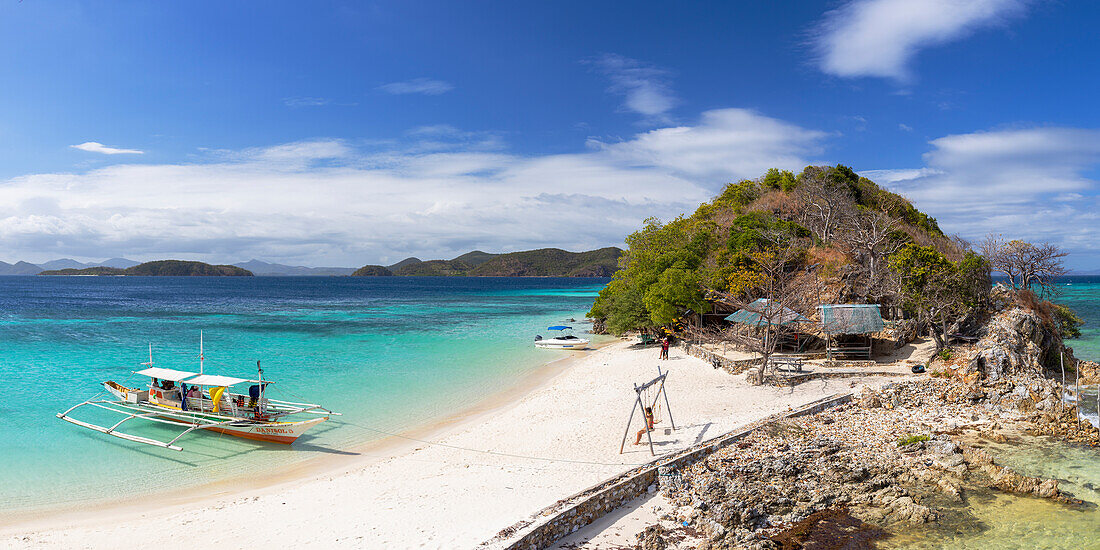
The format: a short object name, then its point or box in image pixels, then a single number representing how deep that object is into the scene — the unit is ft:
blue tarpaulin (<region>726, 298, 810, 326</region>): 62.30
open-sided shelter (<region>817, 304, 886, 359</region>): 71.10
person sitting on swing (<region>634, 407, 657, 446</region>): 42.01
